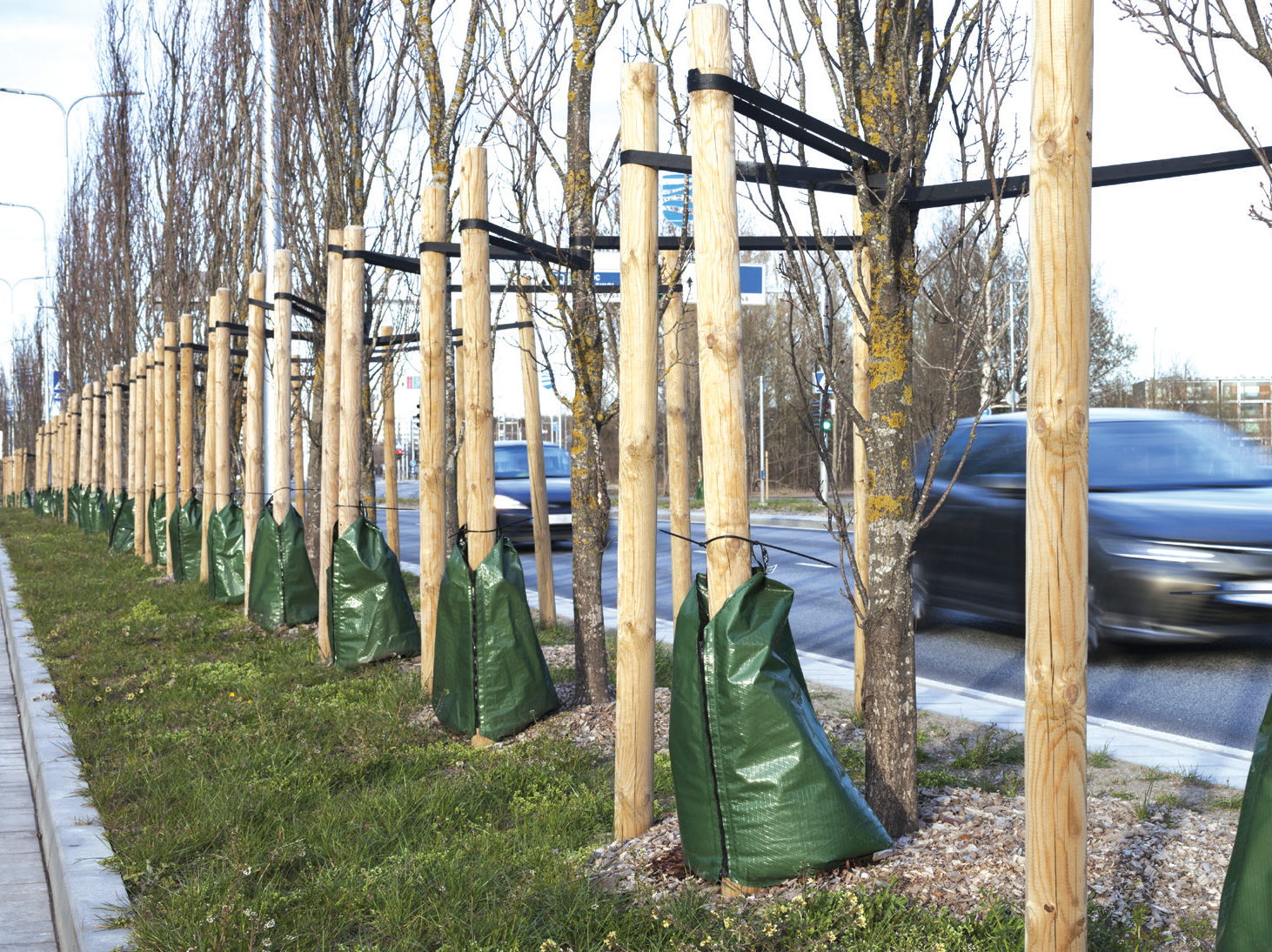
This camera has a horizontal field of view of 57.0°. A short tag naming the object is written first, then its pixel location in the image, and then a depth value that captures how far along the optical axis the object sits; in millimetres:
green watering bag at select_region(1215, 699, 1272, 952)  2262
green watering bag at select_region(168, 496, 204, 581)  12555
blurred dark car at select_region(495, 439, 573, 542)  17641
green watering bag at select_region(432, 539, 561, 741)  5508
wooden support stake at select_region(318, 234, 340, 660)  7781
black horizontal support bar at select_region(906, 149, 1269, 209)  3576
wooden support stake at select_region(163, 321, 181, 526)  14078
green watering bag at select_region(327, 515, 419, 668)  7176
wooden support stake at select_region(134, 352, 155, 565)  16016
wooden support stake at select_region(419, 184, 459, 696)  6246
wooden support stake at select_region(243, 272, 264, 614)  9891
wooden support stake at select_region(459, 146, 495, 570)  5699
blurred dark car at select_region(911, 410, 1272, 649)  7453
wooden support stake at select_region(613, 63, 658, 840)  4066
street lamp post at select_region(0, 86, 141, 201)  30277
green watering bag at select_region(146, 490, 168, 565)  14352
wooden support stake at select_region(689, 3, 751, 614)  3605
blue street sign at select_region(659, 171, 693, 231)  7691
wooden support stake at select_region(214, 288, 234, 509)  10977
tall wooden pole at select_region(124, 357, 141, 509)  17453
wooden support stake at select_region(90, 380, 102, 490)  22422
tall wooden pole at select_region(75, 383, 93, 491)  23961
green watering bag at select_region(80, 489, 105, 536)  22266
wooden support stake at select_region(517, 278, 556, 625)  8555
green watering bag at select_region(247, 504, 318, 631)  8977
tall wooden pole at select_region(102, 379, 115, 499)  19953
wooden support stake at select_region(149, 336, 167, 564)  15078
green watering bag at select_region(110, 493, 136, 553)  17625
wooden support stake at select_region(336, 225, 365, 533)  7414
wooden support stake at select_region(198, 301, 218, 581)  11516
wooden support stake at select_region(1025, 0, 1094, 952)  2568
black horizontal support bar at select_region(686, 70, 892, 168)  3600
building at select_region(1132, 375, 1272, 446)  38219
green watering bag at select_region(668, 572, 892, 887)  3287
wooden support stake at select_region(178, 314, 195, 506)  13547
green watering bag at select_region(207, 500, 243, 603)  10453
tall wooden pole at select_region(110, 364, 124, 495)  19141
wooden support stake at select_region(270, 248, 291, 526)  9109
